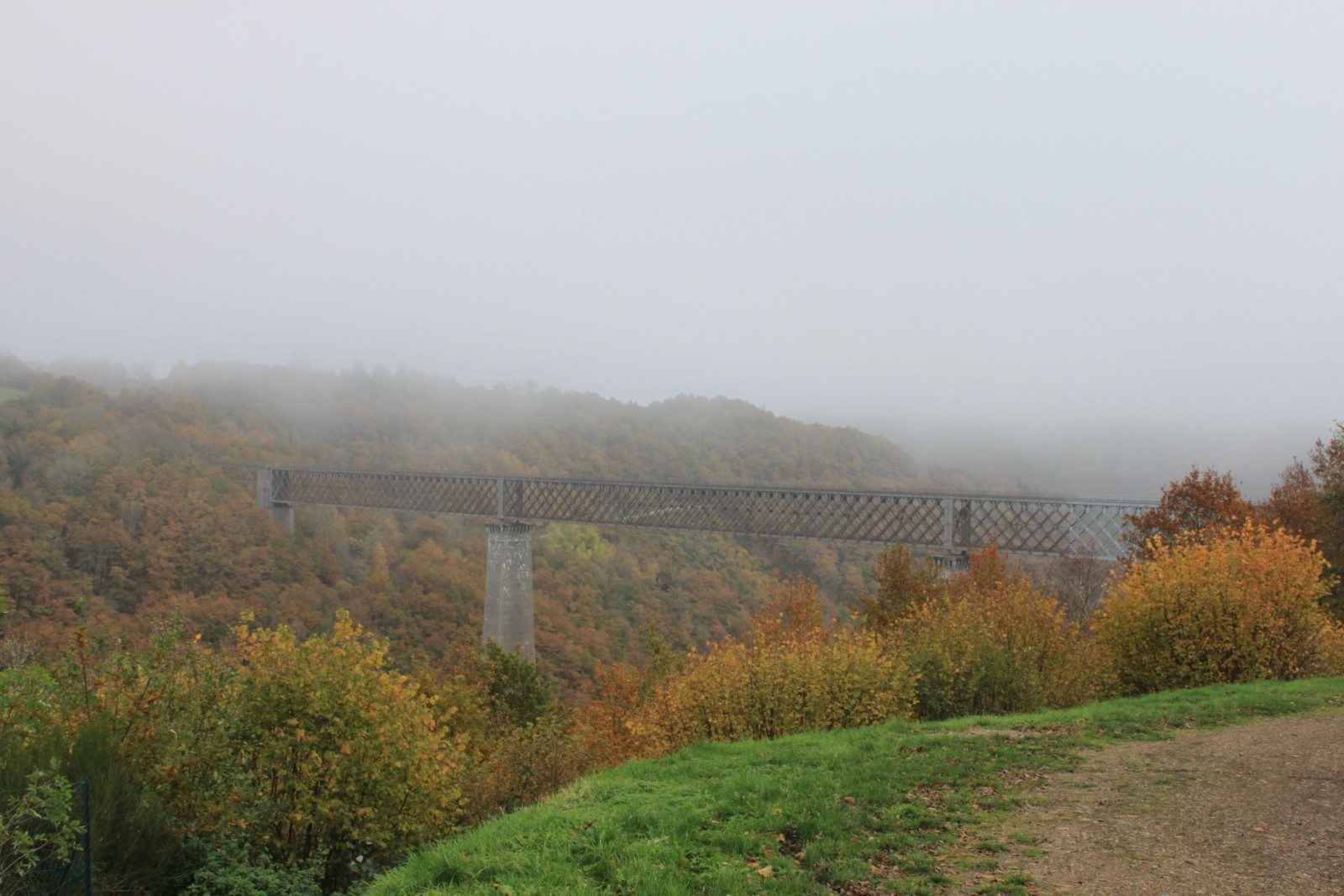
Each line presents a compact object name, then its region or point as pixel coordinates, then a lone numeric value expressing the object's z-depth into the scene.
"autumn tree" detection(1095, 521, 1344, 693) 16.33
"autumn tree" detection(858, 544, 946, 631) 23.80
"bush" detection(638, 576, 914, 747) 13.80
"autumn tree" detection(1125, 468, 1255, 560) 25.38
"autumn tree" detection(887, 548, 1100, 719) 15.95
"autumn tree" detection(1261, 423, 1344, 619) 24.44
